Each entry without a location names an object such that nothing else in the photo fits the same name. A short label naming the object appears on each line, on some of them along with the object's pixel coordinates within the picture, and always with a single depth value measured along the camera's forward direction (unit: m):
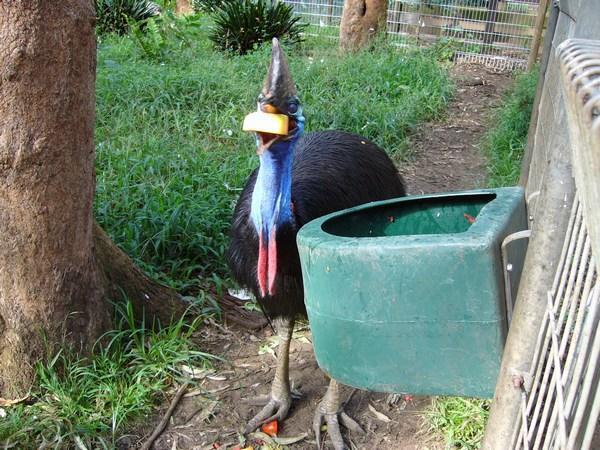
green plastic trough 1.52
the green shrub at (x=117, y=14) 8.59
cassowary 2.33
